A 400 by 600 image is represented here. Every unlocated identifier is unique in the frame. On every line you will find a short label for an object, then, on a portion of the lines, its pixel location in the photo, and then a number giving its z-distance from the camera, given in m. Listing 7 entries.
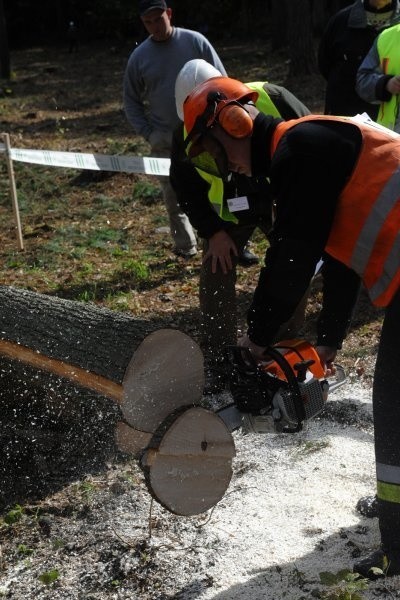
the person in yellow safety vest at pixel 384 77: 5.09
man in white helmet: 4.18
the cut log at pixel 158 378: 3.25
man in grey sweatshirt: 6.52
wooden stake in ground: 7.54
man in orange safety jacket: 2.77
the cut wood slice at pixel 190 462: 3.17
